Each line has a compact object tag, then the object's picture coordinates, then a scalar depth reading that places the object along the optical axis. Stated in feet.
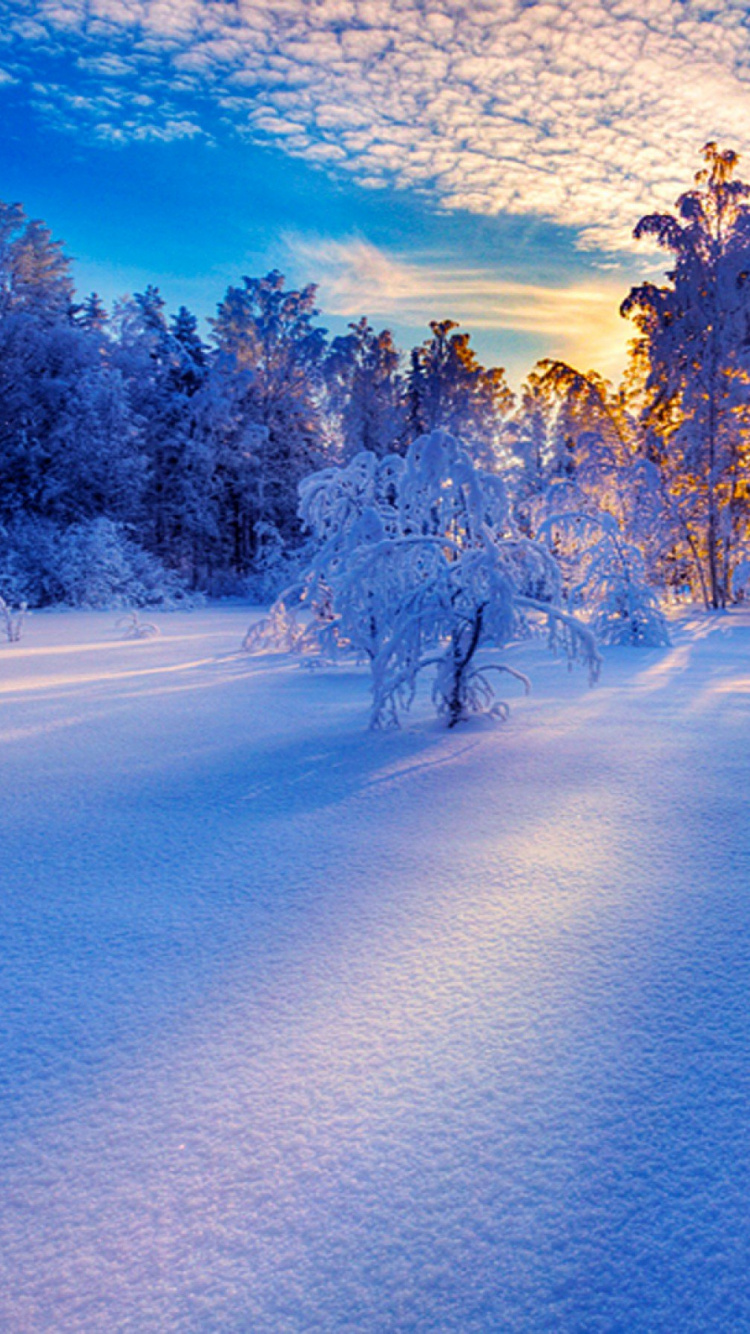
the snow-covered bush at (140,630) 47.44
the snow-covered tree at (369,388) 96.99
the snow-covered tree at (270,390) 100.07
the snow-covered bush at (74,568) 74.90
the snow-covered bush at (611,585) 38.96
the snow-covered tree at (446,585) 16.90
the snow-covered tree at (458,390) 92.86
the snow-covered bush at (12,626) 43.65
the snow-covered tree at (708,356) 58.13
